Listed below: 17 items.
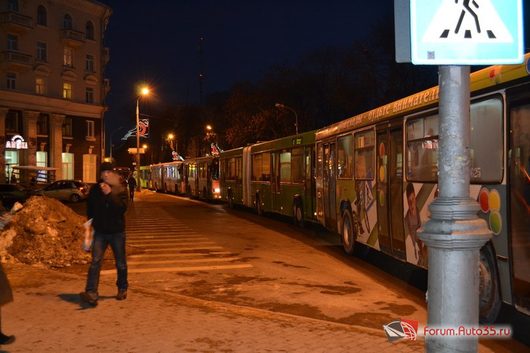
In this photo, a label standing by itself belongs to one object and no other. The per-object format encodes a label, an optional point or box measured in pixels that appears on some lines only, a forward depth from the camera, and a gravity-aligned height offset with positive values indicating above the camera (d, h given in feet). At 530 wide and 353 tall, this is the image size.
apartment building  159.84 +30.09
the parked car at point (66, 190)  119.14 -1.58
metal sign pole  10.71 -1.05
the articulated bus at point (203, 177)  113.29 +0.84
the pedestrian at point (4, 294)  17.39 -3.43
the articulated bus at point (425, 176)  21.33 +0.16
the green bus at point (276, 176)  60.80 +0.51
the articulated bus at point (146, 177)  232.12 +2.01
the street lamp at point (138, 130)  152.69 +14.18
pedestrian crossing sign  11.09 +2.90
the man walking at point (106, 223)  24.62 -1.78
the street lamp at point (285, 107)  157.11 +21.31
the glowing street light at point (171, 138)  252.17 +19.44
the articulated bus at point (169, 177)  155.35 +1.26
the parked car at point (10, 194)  97.66 -1.92
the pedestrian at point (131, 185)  116.40 -0.63
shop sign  158.43 +11.37
